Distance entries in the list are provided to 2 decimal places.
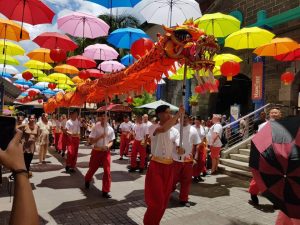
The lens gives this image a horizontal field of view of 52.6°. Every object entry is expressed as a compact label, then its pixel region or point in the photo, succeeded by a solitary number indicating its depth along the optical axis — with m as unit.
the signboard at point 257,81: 14.21
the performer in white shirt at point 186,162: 6.57
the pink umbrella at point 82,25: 9.25
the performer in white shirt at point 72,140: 9.94
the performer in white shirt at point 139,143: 10.42
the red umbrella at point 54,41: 9.70
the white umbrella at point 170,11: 7.10
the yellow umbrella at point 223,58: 10.61
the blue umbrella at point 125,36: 9.01
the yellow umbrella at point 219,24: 9.06
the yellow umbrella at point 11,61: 14.15
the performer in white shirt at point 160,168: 4.88
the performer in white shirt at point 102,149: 6.95
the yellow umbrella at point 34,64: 14.80
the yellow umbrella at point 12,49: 11.47
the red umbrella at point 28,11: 7.10
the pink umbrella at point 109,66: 13.02
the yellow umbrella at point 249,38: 9.40
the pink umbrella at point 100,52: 11.04
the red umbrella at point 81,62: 11.25
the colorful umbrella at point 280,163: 2.14
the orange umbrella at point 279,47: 9.10
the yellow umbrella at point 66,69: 13.40
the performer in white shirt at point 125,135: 13.31
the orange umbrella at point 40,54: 12.33
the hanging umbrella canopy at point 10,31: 8.61
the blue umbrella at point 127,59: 11.16
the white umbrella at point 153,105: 15.68
